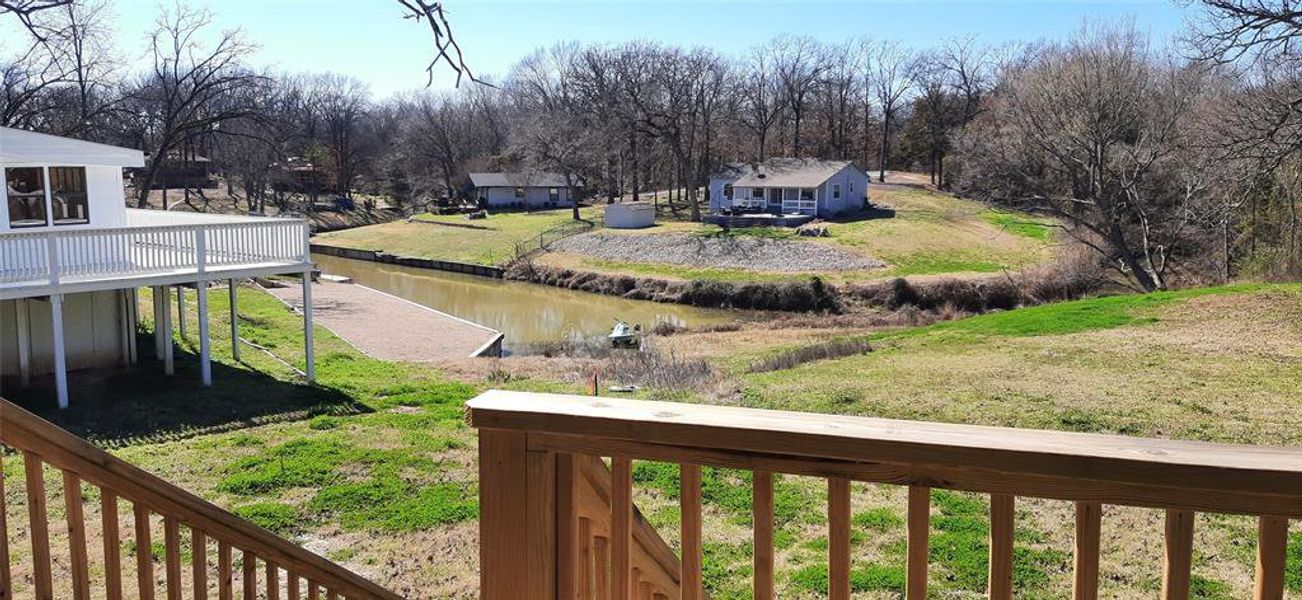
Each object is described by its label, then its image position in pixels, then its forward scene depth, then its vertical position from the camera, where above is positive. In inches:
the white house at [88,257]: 535.5 -38.0
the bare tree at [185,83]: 1223.5 +154.8
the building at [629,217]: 2053.4 -57.7
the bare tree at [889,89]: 2817.4 +290.0
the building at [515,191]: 2701.8 +0.2
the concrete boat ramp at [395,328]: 850.1 -137.9
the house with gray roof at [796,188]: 2046.0 +2.2
